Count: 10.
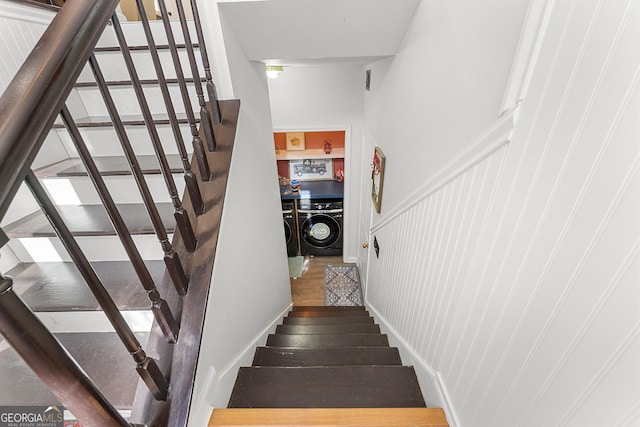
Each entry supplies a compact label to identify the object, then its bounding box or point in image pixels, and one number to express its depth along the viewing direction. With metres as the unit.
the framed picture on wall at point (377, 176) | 2.33
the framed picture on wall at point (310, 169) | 4.90
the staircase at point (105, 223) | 0.48
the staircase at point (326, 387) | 1.05
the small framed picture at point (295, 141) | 4.57
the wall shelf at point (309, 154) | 4.59
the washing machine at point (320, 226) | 4.57
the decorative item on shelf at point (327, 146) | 4.59
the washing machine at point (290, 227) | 4.69
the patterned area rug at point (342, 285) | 4.13
